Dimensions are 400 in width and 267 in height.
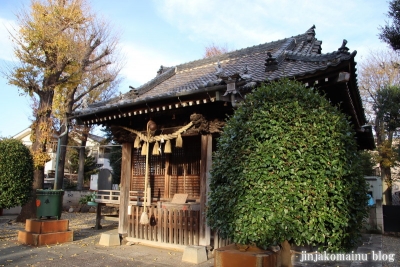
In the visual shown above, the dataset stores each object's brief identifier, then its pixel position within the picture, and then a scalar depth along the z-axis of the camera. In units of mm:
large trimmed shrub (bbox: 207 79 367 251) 3498
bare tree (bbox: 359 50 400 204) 20547
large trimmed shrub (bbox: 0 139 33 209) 9555
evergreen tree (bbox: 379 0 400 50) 7744
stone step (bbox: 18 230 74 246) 8715
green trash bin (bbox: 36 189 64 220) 9180
